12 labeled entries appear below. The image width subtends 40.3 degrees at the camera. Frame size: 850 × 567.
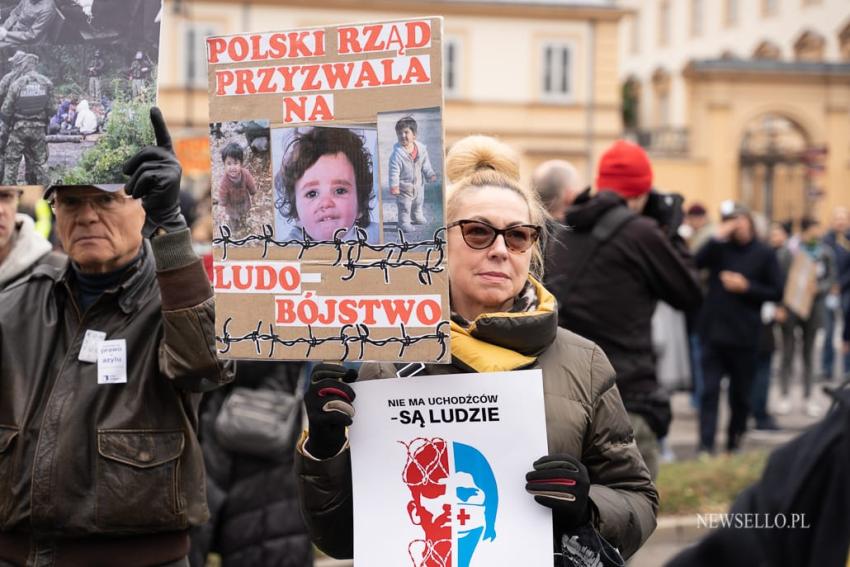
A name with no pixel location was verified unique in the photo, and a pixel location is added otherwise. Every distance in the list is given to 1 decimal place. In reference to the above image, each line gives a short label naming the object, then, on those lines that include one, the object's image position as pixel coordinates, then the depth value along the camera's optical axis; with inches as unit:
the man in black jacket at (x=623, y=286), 199.0
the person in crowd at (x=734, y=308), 360.2
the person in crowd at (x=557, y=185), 249.9
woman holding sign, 103.7
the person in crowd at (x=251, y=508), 189.5
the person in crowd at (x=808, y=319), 487.2
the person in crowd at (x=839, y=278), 537.6
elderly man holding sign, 126.5
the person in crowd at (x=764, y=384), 423.5
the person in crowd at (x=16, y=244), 159.2
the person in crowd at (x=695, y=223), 486.6
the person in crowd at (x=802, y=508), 64.2
